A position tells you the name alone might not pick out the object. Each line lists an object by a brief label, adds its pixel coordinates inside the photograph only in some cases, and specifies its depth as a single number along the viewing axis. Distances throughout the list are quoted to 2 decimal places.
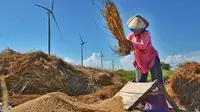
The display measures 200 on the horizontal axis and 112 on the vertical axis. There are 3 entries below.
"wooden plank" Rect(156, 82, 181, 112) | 1.94
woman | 2.02
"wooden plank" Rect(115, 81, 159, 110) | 1.88
